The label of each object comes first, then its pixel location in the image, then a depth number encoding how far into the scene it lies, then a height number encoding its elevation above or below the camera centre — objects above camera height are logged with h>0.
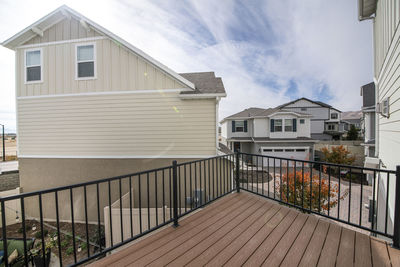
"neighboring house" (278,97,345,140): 19.73 +2.25
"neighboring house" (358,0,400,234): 2.54 +1.02
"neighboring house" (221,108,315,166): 14.20 -0.32
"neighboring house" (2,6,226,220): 5.73 +0.88
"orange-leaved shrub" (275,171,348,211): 5.36 -2.15
